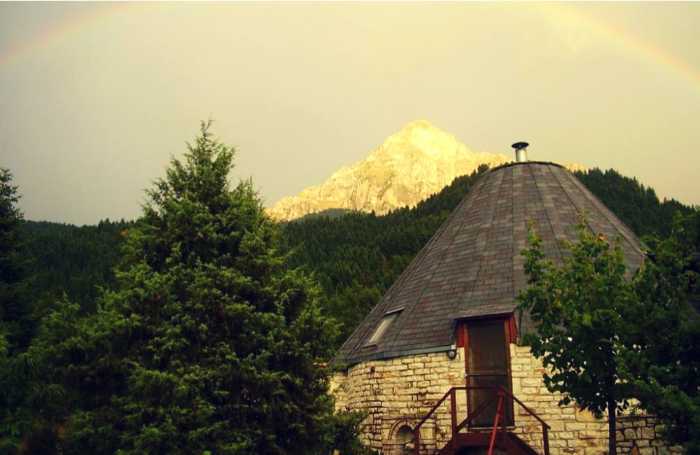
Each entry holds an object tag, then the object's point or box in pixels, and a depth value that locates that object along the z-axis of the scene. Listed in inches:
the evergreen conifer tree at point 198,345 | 489.7
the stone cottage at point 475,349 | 626.2
